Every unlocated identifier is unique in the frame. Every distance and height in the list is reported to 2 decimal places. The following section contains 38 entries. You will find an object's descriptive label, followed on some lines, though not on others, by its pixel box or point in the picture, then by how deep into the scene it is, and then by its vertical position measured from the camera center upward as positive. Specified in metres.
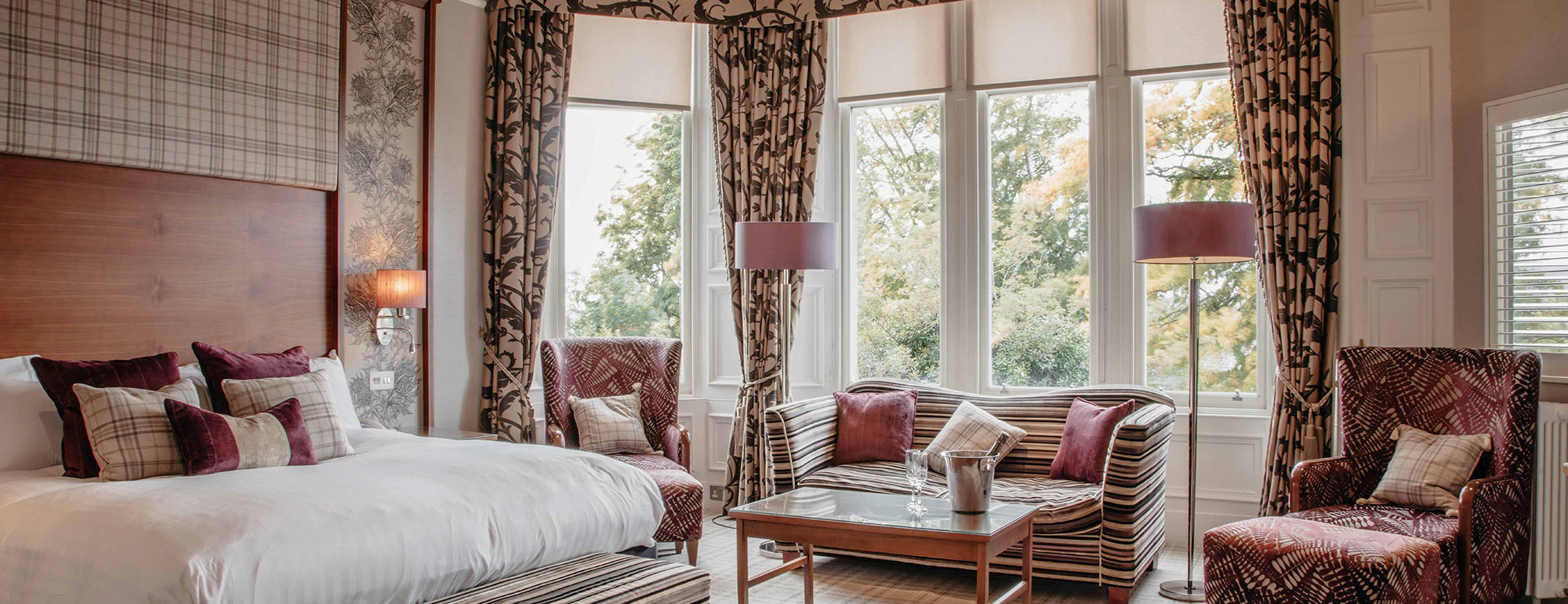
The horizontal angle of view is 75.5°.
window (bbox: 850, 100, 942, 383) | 5.63 +0.43
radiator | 3.61 -0.69
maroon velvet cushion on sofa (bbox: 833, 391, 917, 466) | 4.77 -0.53
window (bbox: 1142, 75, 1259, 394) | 5.00 +0.23
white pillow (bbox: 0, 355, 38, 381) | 3.33 -0.18
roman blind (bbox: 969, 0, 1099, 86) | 5.24 +1.45
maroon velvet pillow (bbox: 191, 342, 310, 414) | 3.66 -0.19
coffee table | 3.05 -0.66
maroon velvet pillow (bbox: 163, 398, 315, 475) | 3.04 -0.39
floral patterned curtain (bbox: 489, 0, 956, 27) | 5.47 +1.67
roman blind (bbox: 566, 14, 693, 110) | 5.79 +1.46
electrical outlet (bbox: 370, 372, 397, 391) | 4.79 -0.31
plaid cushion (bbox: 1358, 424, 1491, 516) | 3.56 -0.55
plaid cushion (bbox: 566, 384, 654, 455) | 4.90 -0.55
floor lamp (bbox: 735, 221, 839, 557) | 4.71 +0.33
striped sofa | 3.87 -0.70
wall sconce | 4.61 +0.12
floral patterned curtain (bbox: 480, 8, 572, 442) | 5.36 +0.61
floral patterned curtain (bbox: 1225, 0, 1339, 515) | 4.51 +0.48
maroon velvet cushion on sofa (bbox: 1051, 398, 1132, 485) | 4.31 -0.55
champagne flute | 3.36 -0.52
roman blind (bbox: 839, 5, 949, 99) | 5.56 +1.47
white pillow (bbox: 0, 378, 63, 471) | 3.18 -0.36
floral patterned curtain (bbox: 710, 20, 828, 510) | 5.49 +0.89
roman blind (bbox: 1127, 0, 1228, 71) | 4.97 +1.41
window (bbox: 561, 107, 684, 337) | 5.88 +0.54
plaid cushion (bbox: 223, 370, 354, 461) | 3.48 -0.31
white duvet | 2.31 -0.55
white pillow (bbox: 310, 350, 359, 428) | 4.06 -0.30
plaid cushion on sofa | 4.54 -0.54
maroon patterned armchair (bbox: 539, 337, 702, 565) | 4.99 -0.32
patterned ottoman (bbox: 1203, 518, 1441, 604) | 2.98 -0.76
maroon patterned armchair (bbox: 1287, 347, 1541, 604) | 3.29 -0.51
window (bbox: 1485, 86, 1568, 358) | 3.81 +0.37
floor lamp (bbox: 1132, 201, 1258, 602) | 3.89 +0.31
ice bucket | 3.23 -0.52
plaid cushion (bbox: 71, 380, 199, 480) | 2.99 -0.36
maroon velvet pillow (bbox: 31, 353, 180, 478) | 3.07 -0.21
